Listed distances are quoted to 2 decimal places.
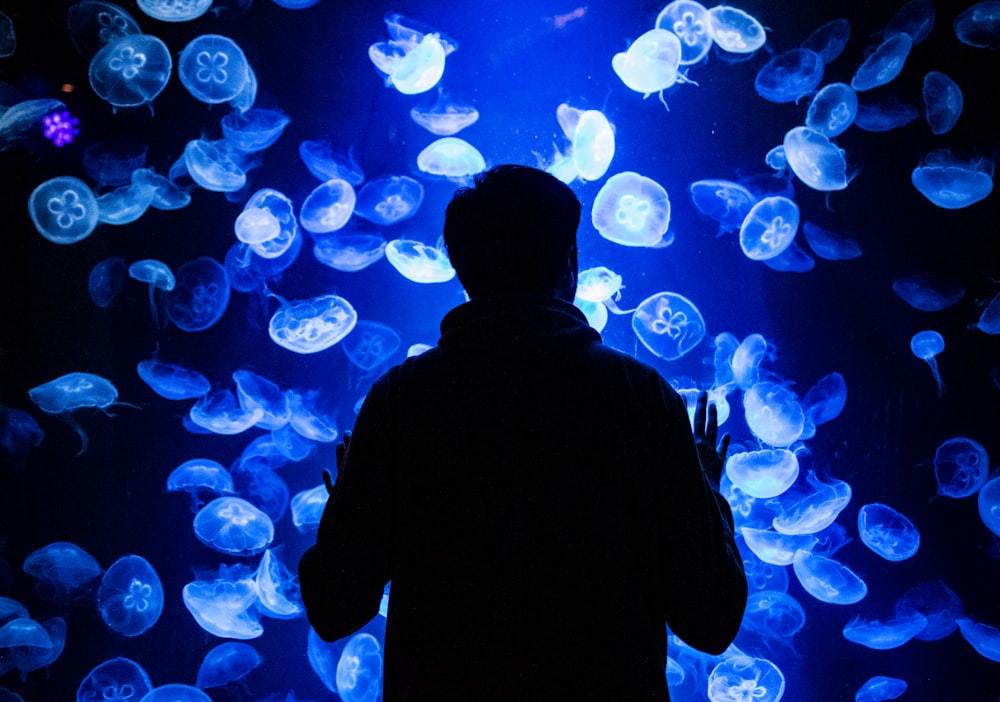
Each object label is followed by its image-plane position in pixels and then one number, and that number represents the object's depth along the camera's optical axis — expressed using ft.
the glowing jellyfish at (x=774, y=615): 12.21
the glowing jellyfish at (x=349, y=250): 12.16
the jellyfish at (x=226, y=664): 11.75
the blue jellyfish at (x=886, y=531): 12.19
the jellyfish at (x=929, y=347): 12.32
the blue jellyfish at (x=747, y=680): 11.97
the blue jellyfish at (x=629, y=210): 11.96
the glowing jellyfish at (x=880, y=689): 12.15
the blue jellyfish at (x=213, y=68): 11.84
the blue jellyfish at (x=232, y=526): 11.82
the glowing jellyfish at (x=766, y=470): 11.91
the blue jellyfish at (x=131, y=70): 11.69
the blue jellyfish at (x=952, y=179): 12.25
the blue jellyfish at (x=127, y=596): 11.75
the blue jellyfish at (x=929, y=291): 12.29
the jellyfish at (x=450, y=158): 11.97
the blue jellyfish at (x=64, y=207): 11.78
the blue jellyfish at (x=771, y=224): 12.19
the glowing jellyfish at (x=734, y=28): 12.04
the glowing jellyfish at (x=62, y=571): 11.74
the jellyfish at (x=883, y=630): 12.19
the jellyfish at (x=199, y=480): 11.87
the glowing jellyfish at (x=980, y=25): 12.17
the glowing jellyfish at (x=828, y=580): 11.98
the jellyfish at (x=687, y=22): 12.12
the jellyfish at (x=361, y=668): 11.71
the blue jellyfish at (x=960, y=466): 12.25
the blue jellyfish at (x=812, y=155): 12.14
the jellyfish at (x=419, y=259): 11.95
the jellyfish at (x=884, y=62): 12.10
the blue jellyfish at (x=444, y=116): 11.98
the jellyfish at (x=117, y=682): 11.70
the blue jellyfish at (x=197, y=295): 11.95
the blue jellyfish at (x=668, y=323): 12.02
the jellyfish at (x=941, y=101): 12.25
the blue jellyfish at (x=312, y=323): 11.92
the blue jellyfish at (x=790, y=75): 12.23
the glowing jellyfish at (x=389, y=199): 12.12
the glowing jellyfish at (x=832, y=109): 12.23
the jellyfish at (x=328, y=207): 12.06
